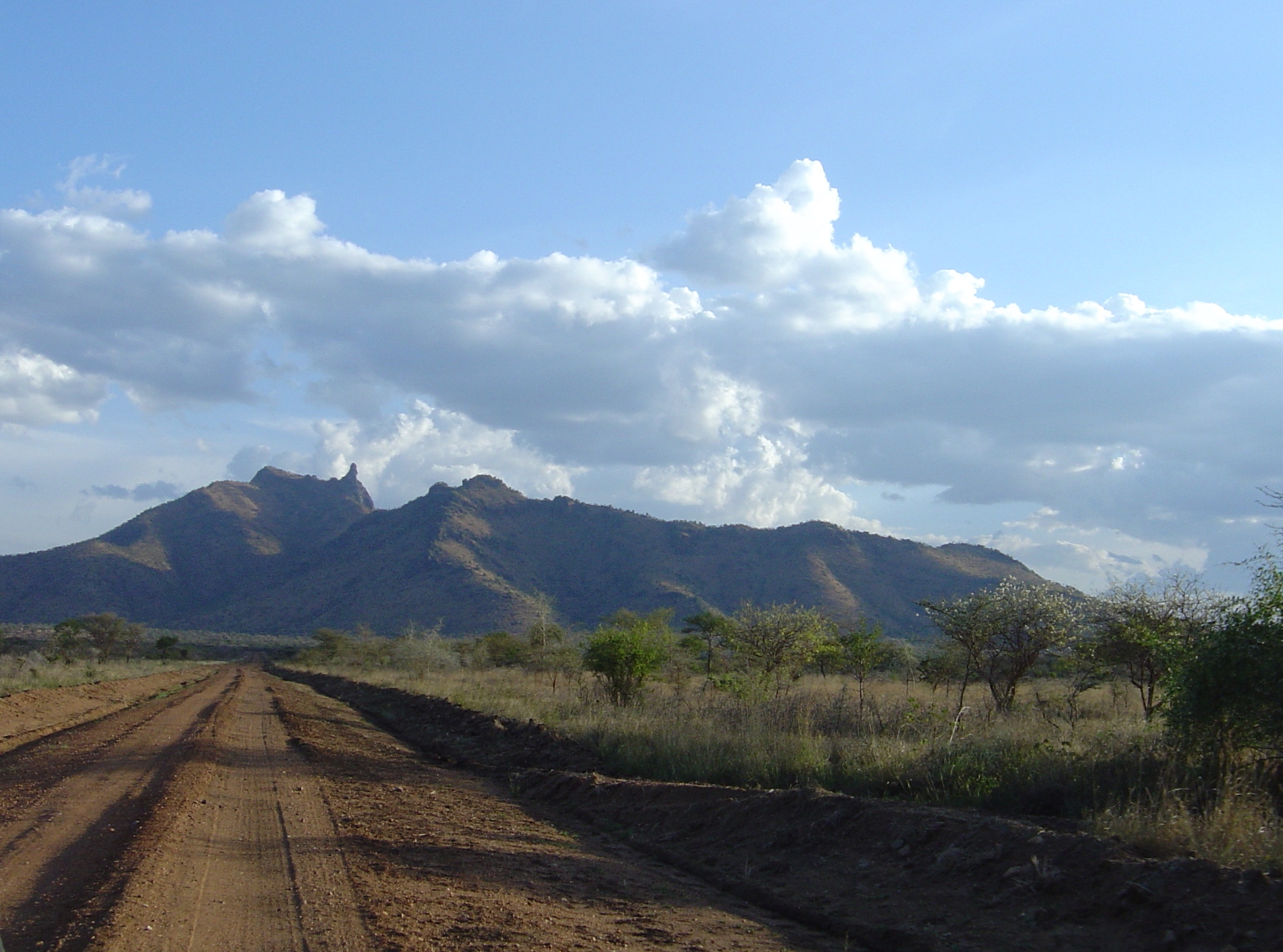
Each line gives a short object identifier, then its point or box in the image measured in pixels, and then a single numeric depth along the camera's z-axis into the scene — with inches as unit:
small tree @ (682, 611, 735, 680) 1674.5
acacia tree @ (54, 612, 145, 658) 2544.3
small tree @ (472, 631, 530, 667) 2316.7
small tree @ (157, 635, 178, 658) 3117.9
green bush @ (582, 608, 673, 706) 975.0
